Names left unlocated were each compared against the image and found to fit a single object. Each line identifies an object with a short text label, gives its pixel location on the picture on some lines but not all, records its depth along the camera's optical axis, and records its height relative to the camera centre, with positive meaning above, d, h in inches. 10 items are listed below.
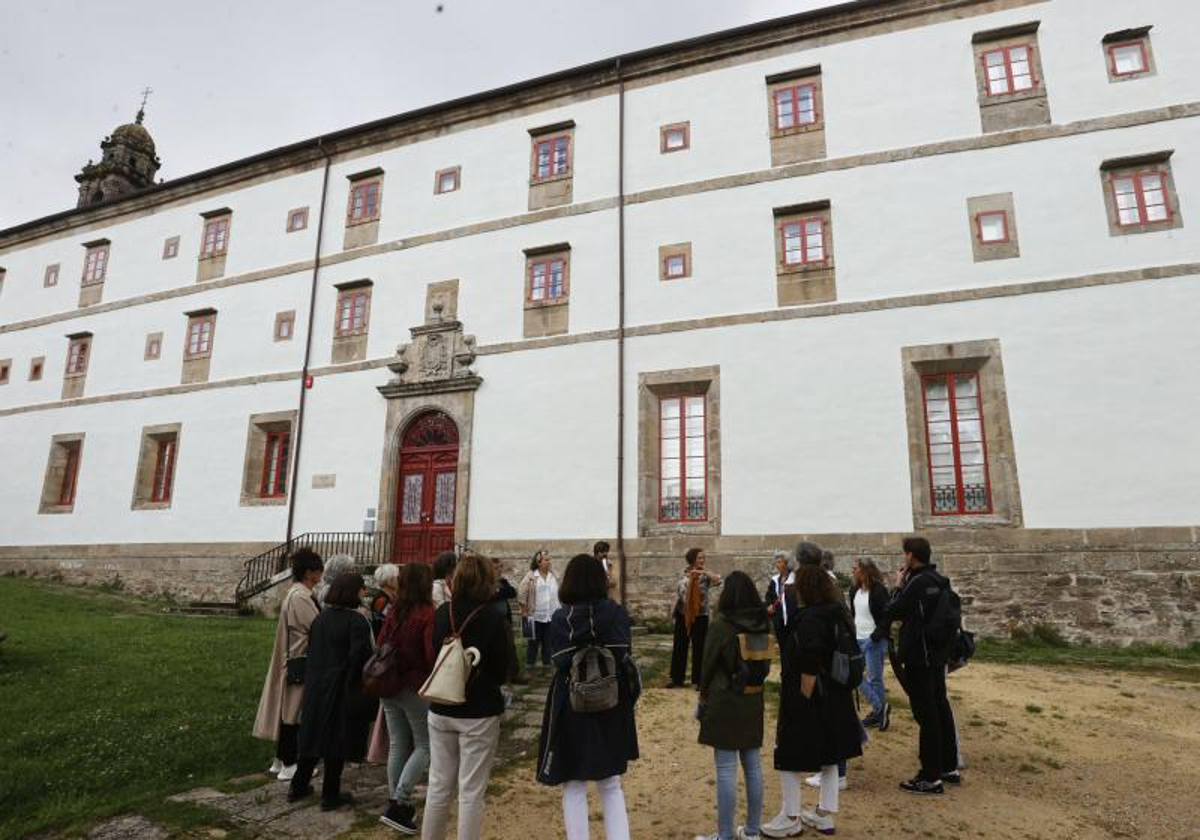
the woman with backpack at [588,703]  142.7 -27.4
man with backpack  199.9 -24.2
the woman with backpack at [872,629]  252.2 -22.3
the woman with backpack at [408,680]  176.9 -28.3
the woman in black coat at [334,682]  191.0 -31.9
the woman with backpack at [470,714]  150.9 -31.3
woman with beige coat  210.2 -30.9
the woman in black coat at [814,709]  175.3 -34.9
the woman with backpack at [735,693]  162.2 -28.9
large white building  452.4 +176.3
